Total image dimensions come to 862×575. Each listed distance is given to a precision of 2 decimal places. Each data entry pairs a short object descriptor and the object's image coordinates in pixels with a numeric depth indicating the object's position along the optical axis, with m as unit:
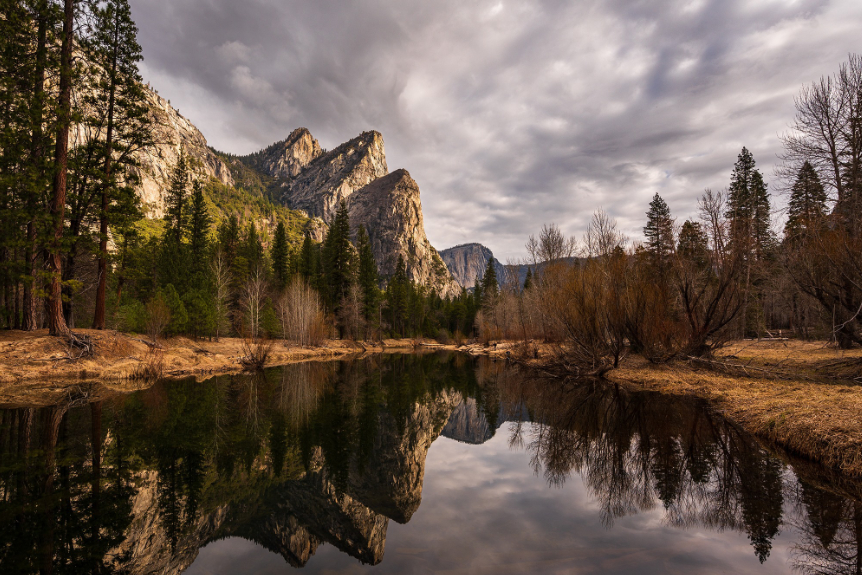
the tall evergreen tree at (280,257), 54.69
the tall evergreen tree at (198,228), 41.34
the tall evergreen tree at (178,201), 39.66
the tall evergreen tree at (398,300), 68.94
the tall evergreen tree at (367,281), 52.91
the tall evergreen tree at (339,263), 51.41
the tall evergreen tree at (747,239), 16.64
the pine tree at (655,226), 39.00
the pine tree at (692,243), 17.80
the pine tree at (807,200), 15.39
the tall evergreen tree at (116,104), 18.27
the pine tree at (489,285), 72.88
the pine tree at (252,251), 52.34
